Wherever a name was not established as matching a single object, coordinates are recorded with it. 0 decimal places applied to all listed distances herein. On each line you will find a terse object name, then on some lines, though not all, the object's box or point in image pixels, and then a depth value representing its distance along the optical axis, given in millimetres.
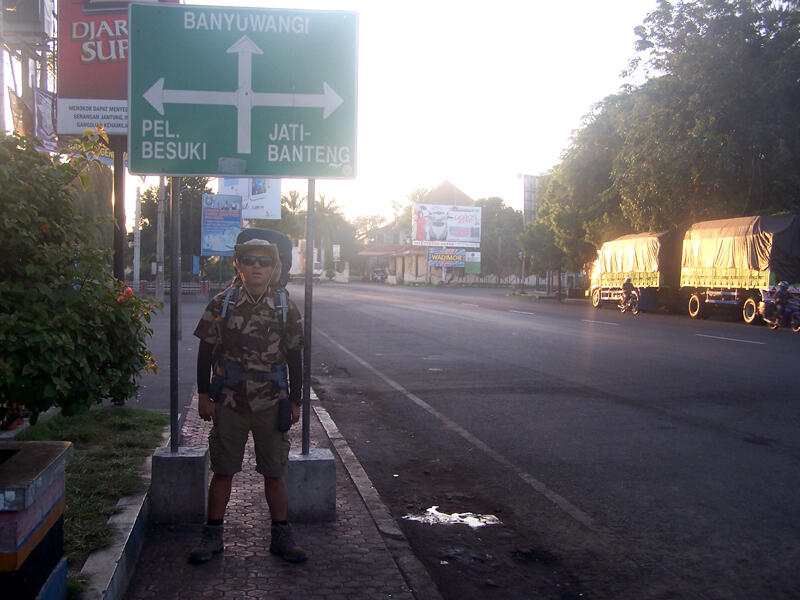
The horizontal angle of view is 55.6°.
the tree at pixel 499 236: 79250
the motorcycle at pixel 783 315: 21594
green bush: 2902
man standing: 3982
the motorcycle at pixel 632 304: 31297
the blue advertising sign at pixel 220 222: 28828
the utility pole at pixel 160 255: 21092
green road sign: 4727
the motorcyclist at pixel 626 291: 31669
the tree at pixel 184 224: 33438
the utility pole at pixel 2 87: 9265
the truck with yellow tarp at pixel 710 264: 23203
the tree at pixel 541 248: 46656
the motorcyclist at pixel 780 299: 21750
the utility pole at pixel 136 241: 31234
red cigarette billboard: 7145
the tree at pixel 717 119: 27688
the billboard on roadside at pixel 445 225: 76250
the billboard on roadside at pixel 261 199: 34062
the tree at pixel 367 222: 126500
